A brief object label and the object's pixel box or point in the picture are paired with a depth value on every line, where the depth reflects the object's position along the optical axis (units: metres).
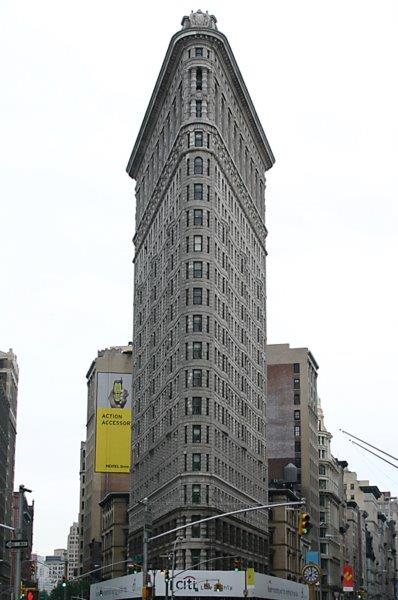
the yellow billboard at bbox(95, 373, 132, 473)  162.38
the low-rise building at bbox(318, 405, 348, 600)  198.12
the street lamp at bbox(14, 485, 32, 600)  50.53
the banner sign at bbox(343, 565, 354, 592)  126.88
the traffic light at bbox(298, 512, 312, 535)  47.70
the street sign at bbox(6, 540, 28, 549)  48.63
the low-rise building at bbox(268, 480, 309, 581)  154.88
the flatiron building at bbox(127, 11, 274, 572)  119.94
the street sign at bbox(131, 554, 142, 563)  67.06
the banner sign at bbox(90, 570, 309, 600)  115.50
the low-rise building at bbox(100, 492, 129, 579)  165.38
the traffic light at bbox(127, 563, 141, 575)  126.21
